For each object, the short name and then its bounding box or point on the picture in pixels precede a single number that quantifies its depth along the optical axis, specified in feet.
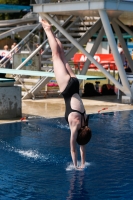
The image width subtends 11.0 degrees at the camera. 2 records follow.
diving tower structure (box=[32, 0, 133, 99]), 66.57
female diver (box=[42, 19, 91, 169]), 34.97
